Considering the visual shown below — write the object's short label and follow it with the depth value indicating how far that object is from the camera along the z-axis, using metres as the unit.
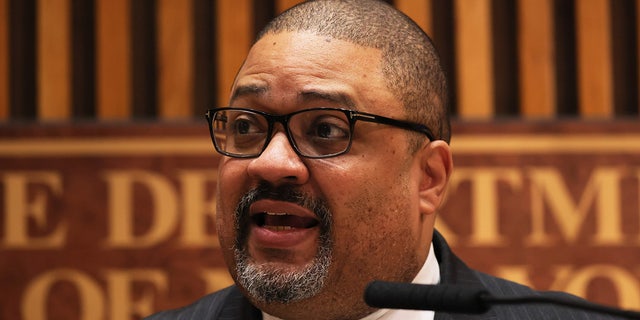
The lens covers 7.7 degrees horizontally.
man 4.36
